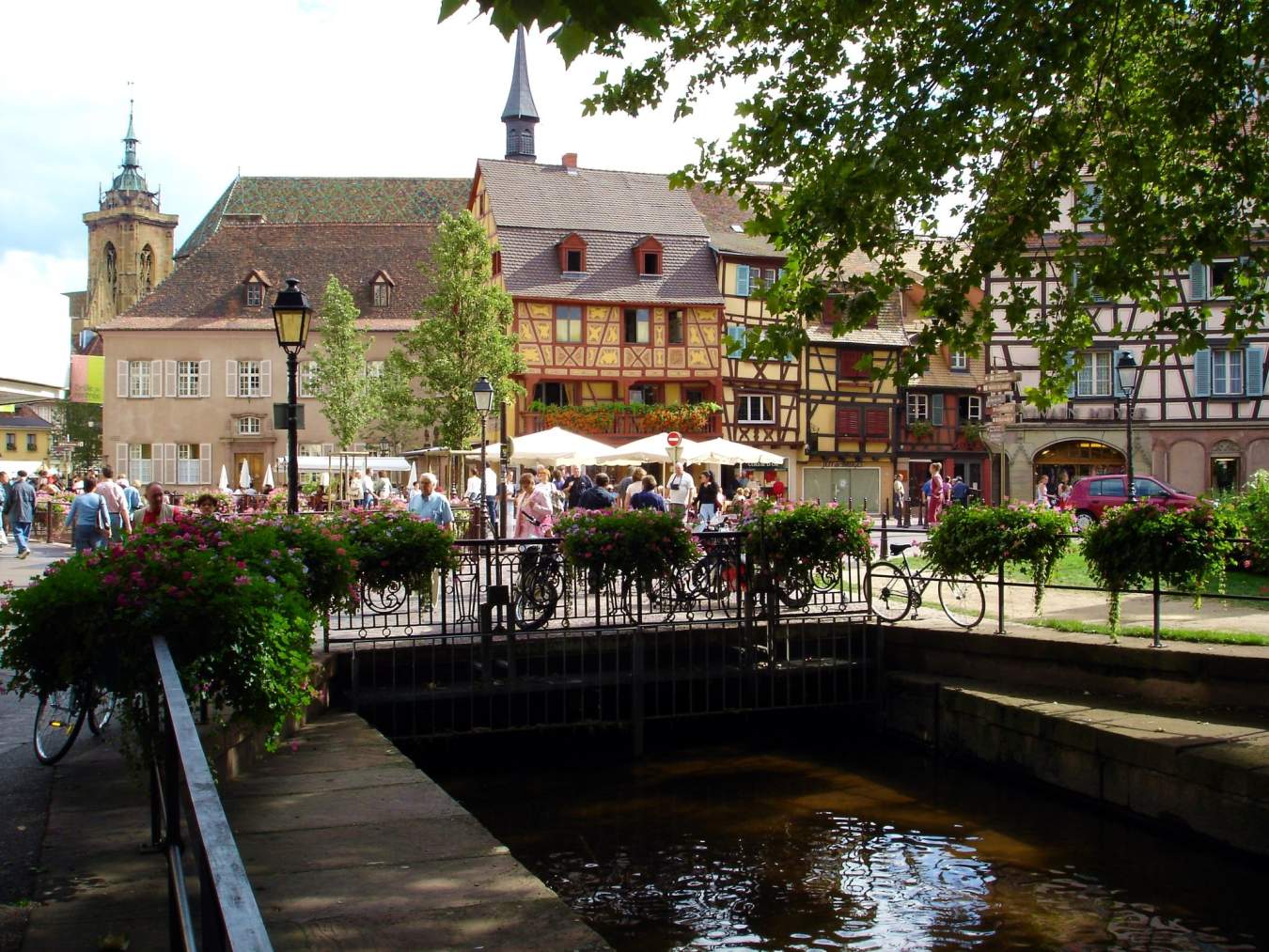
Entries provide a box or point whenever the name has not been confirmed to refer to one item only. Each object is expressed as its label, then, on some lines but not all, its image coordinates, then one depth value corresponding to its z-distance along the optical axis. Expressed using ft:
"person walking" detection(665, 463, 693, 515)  76.48
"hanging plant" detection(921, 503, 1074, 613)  41.14
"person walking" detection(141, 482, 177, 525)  46.06
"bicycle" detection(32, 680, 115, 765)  24.32
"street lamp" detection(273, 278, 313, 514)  45.34
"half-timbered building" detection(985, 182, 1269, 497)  136.77
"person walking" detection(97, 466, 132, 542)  65.72
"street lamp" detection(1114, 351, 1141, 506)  74.13
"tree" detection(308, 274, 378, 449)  147.33
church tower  333.01
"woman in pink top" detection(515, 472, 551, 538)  57.00
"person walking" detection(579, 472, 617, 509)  56.34
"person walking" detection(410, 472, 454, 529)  52.34
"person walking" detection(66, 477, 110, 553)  62.23
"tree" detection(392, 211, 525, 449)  125.18
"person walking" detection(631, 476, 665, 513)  52.95
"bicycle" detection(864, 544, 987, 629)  44.70
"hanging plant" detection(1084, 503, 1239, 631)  36.32
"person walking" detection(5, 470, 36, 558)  87.92
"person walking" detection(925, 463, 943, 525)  106.63
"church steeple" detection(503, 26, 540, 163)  213.66
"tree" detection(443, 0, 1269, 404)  30.66
